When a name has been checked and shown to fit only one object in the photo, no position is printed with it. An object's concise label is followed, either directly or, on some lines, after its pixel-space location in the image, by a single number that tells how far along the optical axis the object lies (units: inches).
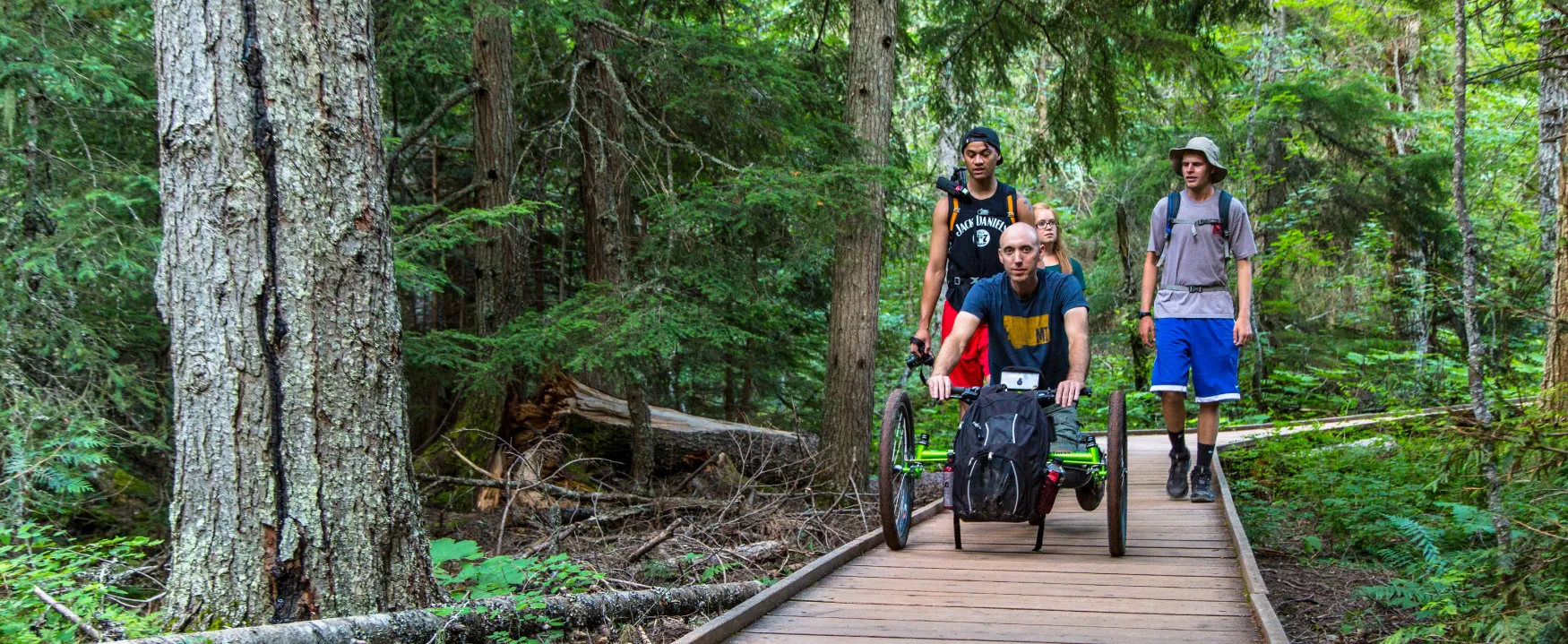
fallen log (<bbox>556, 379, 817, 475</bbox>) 376.2
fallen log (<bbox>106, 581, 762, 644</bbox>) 119.6
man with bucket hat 237.8
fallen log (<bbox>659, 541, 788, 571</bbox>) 226.1
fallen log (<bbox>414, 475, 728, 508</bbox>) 275.7
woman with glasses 264.8
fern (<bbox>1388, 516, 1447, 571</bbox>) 199.2
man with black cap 236.7
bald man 203.3
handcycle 186.5
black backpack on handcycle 170.9
